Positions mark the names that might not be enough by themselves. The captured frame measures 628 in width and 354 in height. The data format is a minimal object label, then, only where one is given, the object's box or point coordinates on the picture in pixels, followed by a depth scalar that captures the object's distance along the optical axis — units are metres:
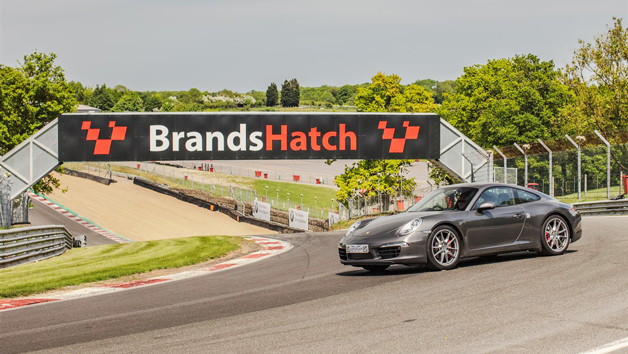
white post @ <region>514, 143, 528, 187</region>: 27.33
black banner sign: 31.28
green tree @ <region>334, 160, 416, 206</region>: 56.84
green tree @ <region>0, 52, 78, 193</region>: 50.94
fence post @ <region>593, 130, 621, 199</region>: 26.52
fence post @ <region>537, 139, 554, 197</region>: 27.33
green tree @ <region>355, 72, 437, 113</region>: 59.62
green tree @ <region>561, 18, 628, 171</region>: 47.12
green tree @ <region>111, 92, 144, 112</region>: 178.12
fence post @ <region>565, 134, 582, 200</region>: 27.30
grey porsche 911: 10.86
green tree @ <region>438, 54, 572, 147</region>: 59.56
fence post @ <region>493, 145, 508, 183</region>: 28.05
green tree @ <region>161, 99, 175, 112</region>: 186.25
